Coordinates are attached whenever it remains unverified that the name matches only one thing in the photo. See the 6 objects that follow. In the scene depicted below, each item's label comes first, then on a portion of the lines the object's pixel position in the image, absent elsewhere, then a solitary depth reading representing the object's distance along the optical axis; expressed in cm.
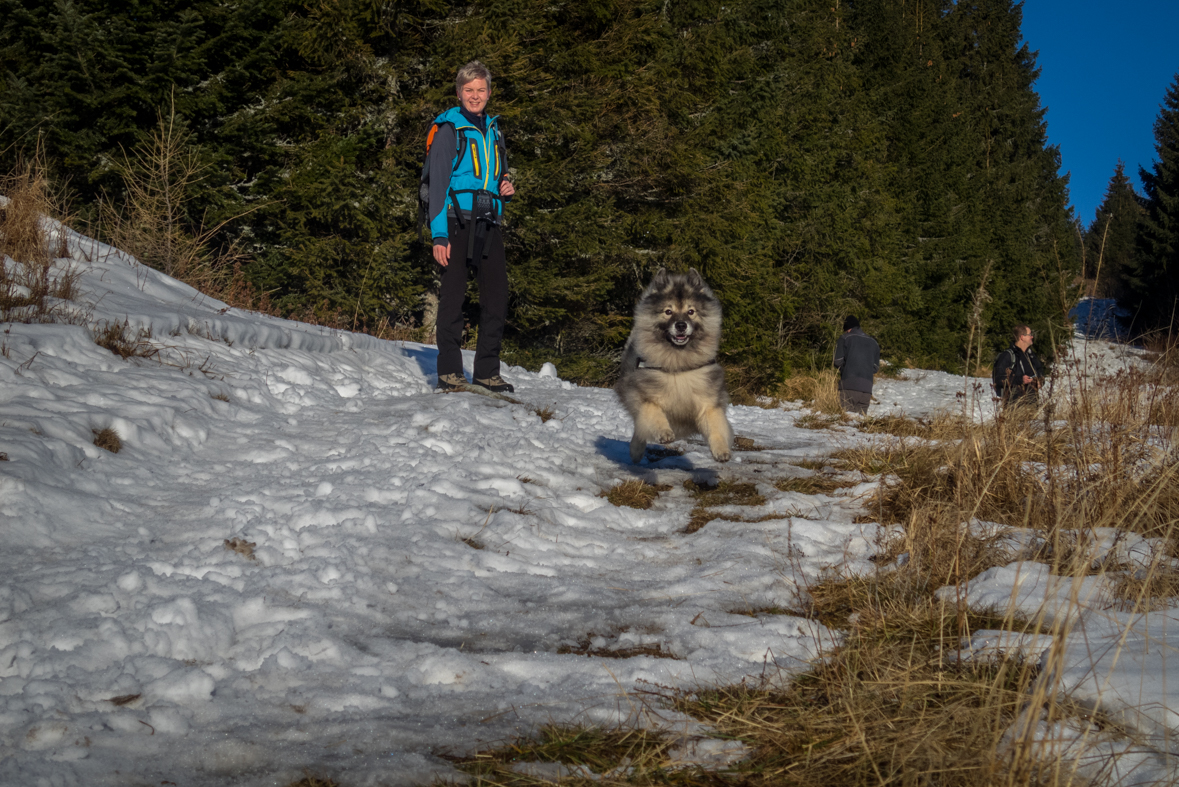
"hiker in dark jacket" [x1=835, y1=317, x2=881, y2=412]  1265
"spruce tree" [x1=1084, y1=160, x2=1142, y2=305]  3869
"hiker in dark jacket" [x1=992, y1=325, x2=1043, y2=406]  980
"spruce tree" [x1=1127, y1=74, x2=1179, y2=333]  3541
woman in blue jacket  646
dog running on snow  544
